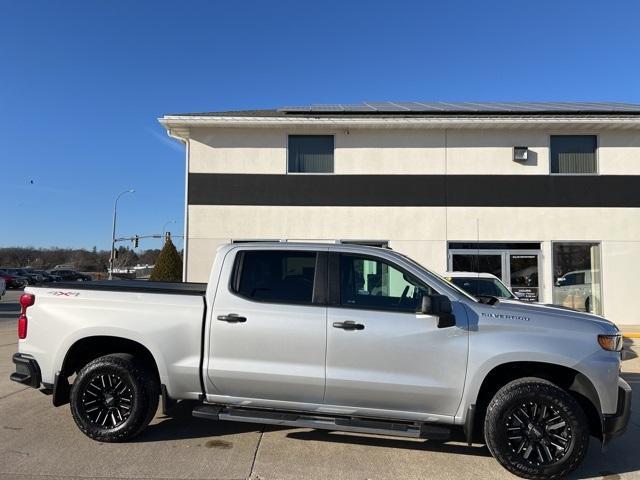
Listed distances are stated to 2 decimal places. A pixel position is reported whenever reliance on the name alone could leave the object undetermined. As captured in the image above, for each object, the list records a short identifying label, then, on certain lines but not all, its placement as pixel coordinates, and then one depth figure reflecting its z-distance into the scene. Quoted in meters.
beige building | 13.82
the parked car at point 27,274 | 46.47
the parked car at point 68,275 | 57.93
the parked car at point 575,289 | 13.88
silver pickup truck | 4.22
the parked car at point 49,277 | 51.03
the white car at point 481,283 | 9.41
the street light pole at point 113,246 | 42.53
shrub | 17.92
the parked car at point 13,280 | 42.48
